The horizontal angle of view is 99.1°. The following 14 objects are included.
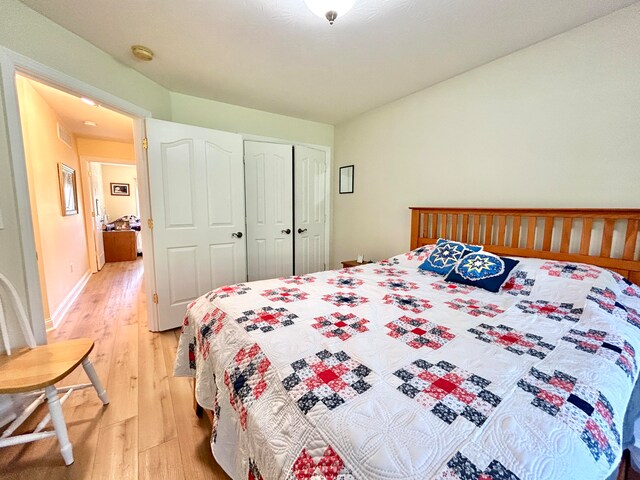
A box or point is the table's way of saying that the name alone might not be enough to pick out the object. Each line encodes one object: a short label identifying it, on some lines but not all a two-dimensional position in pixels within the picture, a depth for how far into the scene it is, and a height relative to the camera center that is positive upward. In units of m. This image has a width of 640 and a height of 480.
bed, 0.62 -0.52
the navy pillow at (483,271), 1.73 -0.41
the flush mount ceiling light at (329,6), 1.32 +0.99
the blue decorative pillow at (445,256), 2.04 -0.37
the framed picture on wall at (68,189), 3.31 +0.22
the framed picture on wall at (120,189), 6.93 +0.44
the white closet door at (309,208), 3.59 -0.01
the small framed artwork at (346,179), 3.65 +0.39
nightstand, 3.32 -0.68
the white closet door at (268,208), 3.21 -0.01
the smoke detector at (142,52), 1.96 +1.13
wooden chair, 1.22 -0.77
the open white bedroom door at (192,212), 2.52 -0.05
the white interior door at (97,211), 4.98 -0.09
